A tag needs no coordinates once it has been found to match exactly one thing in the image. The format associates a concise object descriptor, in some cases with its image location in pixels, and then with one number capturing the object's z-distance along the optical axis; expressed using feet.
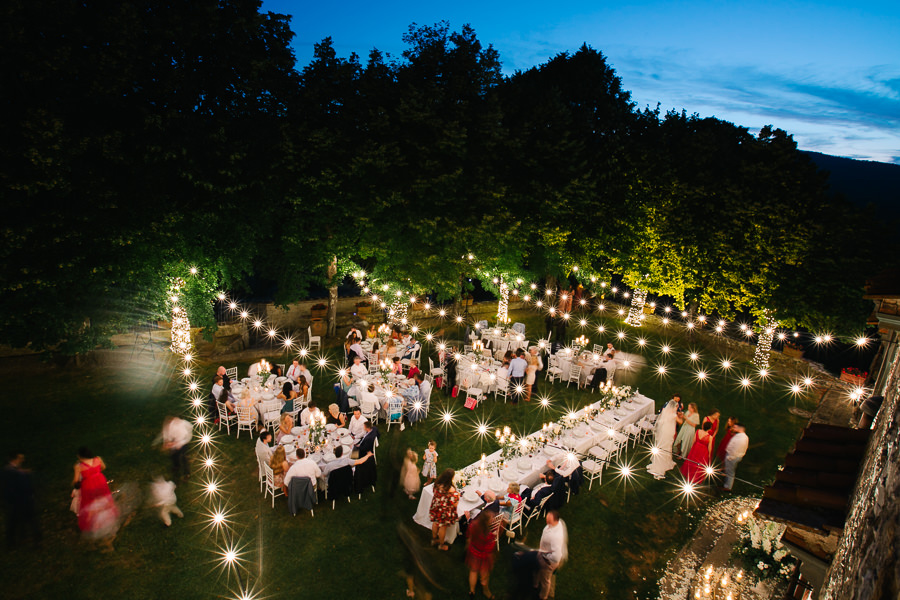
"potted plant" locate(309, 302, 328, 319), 71.97
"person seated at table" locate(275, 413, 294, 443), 35.99
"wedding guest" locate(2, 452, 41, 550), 26.89
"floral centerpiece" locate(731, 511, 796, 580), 24.53
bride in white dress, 38.83
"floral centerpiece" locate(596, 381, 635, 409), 43.11
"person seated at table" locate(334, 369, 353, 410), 45.19
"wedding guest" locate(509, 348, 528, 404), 50.06
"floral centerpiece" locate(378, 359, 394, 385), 45.43
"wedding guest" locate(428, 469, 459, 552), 28.22
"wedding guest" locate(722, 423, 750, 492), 36.01
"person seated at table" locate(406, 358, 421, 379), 47.85
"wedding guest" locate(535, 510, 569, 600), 24.50
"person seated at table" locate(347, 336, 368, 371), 51.44
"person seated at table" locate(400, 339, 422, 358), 54.19
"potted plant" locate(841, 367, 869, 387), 50.75
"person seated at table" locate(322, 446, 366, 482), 33.45
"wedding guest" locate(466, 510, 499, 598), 24.95
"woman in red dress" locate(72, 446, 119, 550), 27.53
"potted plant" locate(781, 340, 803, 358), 62.75
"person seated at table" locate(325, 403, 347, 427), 37.73
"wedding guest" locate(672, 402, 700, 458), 39.32
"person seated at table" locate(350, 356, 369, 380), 45.96
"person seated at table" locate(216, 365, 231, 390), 42.22
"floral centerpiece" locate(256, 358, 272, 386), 44.75
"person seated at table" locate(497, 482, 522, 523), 29.43
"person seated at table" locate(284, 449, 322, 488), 31.40
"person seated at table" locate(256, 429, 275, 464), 32.73
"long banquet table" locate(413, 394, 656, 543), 31.09
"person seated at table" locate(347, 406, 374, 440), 36.42
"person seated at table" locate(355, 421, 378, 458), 34.09
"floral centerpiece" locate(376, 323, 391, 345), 56.59
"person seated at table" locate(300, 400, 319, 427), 37.05
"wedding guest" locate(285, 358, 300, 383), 45.35
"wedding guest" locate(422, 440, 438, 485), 33.30
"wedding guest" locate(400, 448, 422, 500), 33.12
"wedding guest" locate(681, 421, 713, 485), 37.17
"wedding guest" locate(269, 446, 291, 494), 32.27
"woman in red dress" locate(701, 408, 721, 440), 36.86
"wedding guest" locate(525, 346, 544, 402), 50.65
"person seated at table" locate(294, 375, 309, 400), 43.19
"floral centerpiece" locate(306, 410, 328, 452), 34.45
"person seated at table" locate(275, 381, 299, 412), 41.55
